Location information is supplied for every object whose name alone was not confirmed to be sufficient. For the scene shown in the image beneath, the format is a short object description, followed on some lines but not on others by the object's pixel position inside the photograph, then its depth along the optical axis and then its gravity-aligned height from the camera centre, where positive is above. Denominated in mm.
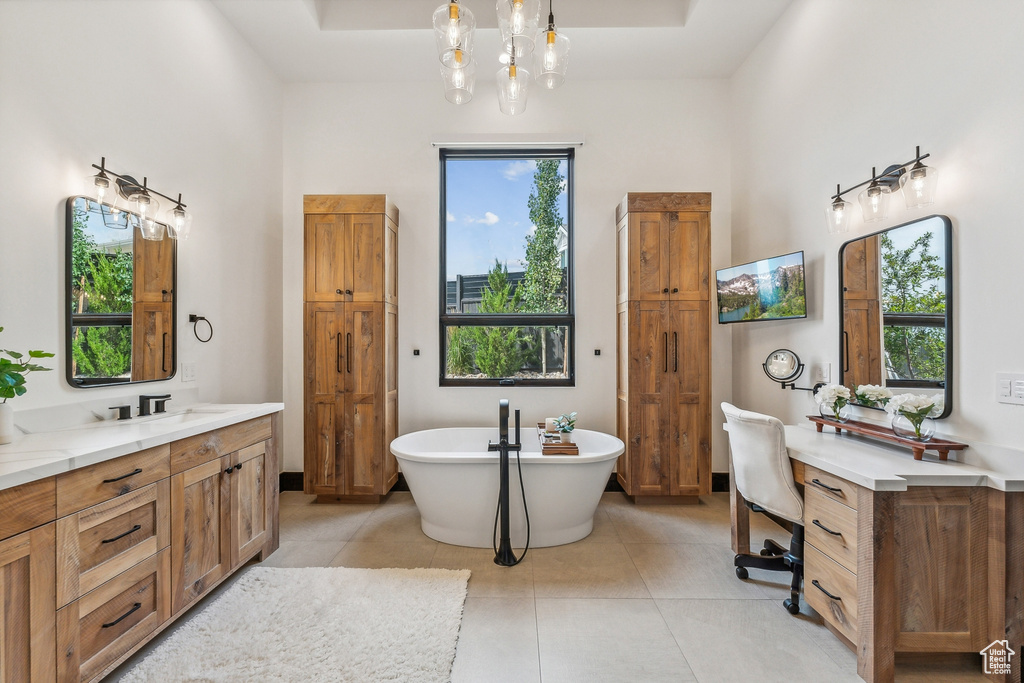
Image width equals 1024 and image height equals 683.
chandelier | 1882 +1242
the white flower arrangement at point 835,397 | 2354 -274
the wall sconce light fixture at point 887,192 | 2010 +723
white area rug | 1742 -1235
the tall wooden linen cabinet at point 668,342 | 3504 +7
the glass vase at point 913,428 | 1959 -381
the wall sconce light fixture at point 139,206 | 2186 +703
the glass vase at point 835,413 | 2464 -390
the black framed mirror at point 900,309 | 1998 +164
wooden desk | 1618 -783
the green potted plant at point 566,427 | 3090 -571
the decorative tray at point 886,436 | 1836 -414
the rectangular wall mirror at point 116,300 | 2064 +210
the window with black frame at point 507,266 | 4004 +671
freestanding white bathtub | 2766 -914
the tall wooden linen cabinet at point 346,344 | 3518 -14
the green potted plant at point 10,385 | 1583 -150
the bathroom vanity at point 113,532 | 1319 -689
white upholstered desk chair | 2096 -629
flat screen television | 2908 +359
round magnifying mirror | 2951 -148
